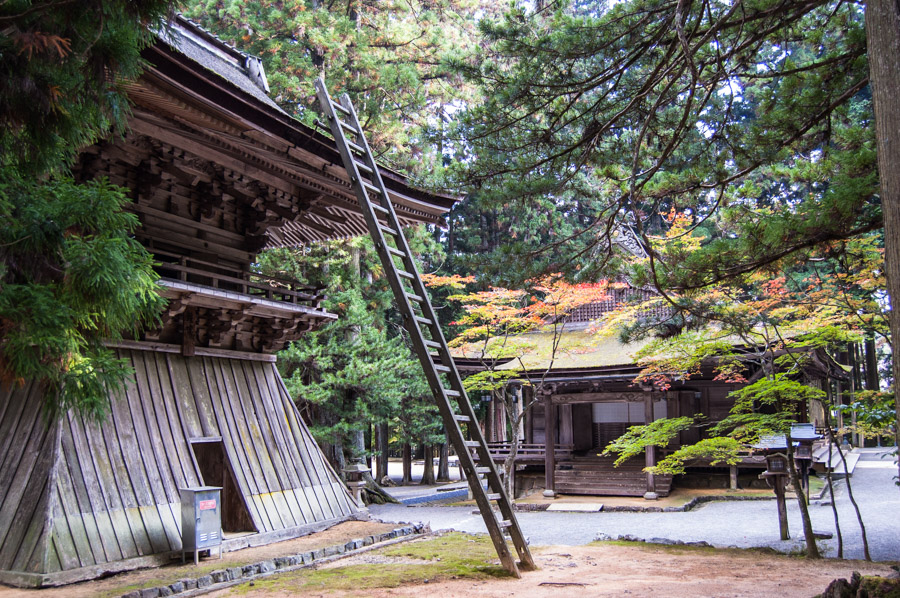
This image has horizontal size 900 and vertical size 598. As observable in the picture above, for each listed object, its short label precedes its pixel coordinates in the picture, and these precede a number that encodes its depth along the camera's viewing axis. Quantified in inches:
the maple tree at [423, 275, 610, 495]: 582.9
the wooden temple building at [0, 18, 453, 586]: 261.6
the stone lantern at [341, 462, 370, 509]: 489.4
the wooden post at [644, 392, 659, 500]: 650.2
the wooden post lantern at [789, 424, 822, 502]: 431.2
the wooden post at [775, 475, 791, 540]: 415.0
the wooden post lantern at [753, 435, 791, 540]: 410.3
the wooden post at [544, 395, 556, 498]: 708.7
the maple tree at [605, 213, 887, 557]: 296.2
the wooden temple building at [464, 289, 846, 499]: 675.4
